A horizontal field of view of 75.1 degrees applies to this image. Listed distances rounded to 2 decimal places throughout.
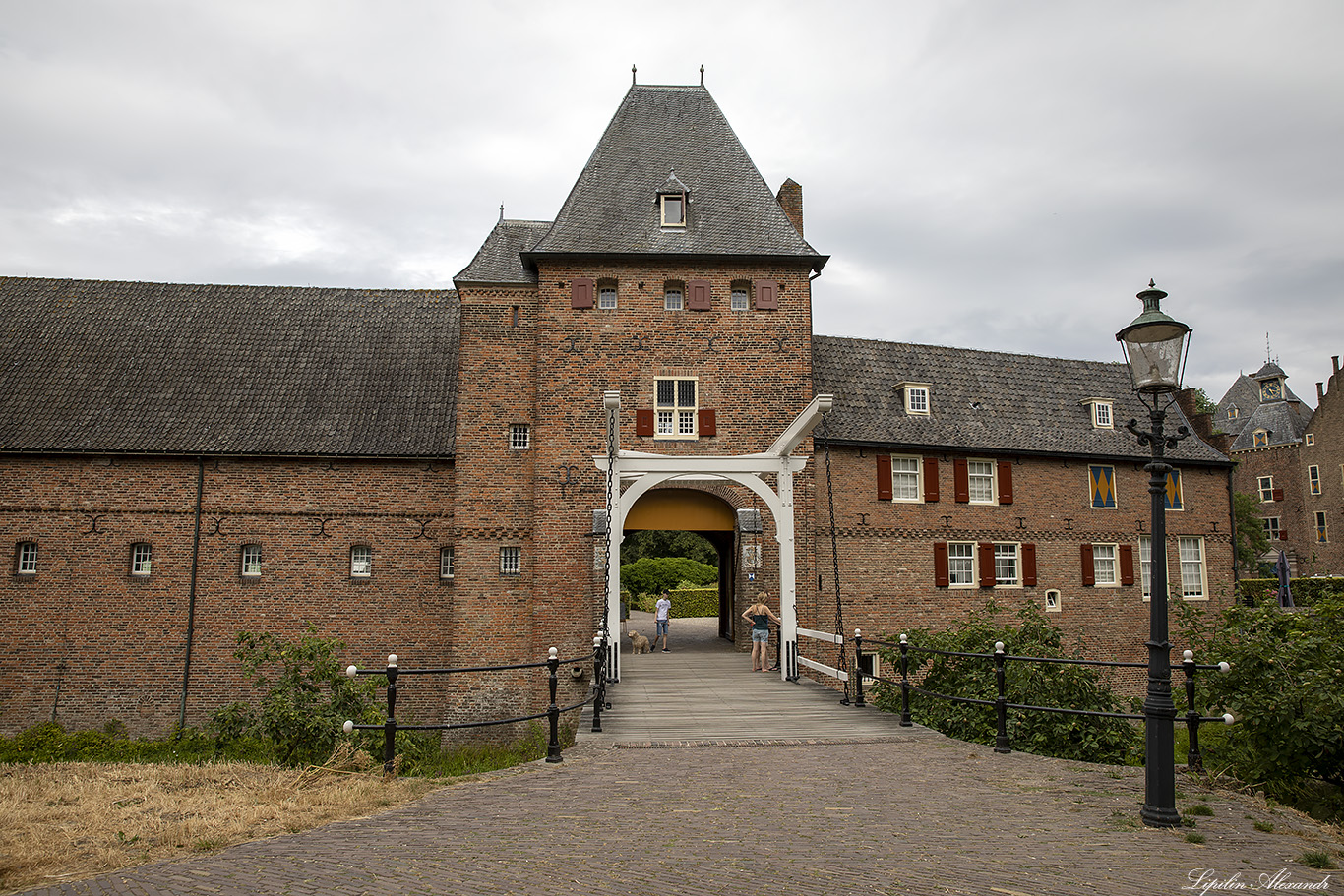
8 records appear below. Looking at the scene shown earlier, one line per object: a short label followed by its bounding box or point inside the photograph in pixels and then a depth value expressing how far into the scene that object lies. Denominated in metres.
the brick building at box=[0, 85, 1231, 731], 16.81
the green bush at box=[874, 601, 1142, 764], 10.92
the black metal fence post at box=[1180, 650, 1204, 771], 6.86
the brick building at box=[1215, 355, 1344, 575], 39.31
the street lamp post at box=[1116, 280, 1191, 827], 5.63
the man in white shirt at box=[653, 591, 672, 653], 18.26
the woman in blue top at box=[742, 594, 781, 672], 13.26
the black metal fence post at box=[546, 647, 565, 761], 7.55
